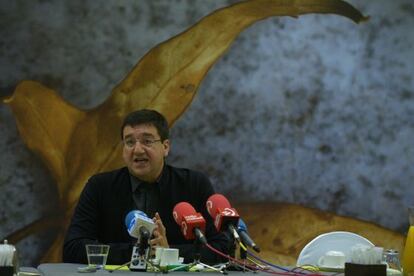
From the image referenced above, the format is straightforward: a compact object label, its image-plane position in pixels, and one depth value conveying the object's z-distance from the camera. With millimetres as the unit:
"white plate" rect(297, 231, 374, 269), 6268
